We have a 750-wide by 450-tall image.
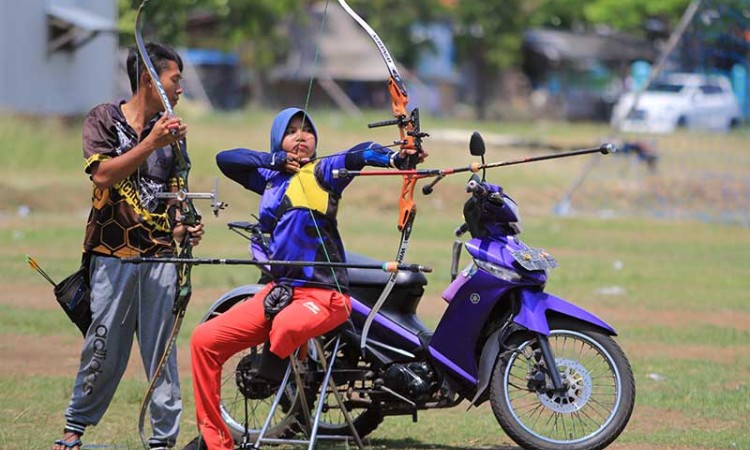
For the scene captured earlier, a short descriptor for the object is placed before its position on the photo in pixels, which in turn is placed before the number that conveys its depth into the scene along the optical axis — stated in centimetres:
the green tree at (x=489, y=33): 9419
